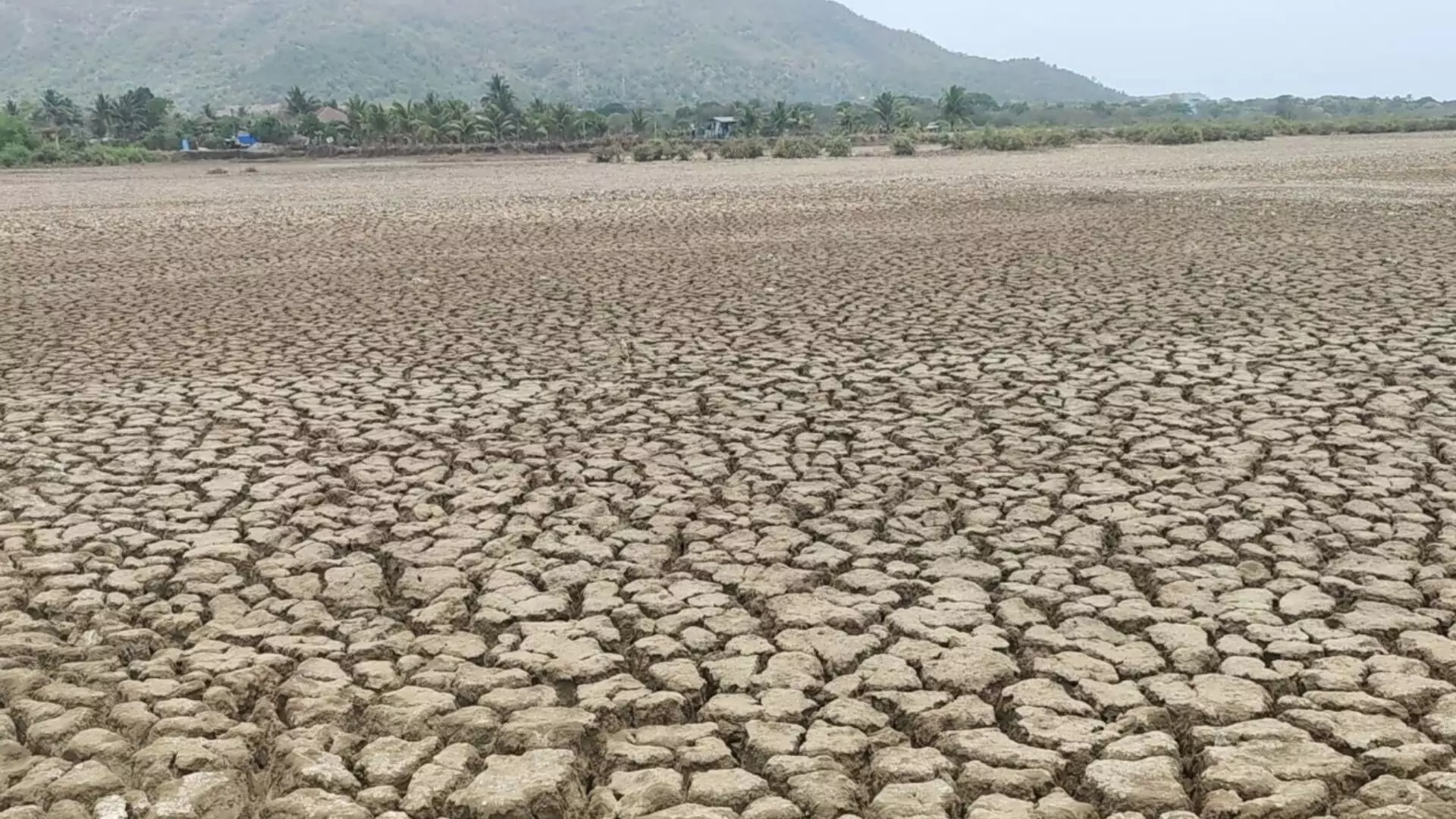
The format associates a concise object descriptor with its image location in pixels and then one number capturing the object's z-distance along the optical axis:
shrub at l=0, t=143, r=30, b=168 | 41.66
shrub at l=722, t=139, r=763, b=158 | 38.75
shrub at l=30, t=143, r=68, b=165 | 43.22
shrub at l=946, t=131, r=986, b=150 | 42.41
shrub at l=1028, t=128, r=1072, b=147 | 42.91
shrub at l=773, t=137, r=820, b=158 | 38.53
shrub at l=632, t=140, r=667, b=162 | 37.88
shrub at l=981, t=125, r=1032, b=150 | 41.09
